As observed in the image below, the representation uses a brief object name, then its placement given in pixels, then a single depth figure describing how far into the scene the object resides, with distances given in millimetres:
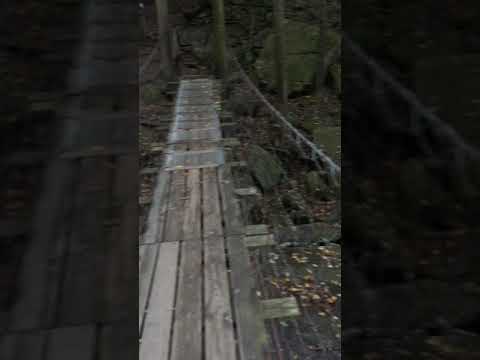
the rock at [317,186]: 4711
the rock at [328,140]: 5418
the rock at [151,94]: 5949
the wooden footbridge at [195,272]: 1670
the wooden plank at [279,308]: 1853
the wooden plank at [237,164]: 3287
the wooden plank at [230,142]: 3678
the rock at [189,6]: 9820
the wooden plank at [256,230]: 2340
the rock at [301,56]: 7488
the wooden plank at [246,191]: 2801
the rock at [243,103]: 5844
